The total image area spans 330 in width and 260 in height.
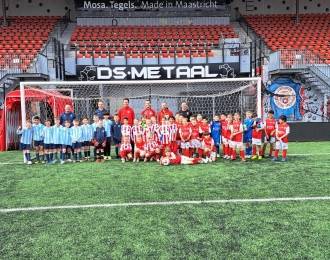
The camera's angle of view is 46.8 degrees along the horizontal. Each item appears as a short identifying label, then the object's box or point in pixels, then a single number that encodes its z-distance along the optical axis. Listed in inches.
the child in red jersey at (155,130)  367.6
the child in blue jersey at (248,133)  380.8
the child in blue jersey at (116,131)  392.5
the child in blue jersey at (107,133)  388.2
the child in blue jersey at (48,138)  372.8
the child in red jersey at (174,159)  344.2
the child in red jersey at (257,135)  374.0
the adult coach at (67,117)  402.0
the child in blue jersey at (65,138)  374.9
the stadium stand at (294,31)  765.9
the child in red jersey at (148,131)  369.7
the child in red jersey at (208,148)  365.1
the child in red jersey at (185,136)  365.4
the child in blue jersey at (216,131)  392.5
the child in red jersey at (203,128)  373.4
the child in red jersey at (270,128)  367.2
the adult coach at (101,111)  407.3
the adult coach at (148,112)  406.0
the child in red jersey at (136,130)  373.4
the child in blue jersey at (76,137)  375.2
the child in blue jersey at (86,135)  379.8
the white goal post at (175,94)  561.5
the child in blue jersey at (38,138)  376.2
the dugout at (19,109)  493.4
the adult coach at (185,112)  401.7
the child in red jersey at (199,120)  375.3
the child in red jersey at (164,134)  362.6
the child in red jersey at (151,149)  367.2
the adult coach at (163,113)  400.1
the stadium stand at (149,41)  664.4
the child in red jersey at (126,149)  374.9
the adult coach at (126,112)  411.8
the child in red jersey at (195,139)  368.2
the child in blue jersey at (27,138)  367.9
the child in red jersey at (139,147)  371.2
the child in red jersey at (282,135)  355.3
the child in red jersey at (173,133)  363.3
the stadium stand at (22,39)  584.4
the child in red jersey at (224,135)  384.3
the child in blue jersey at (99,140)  376.8
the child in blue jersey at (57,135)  373.7
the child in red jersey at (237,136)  369.7
